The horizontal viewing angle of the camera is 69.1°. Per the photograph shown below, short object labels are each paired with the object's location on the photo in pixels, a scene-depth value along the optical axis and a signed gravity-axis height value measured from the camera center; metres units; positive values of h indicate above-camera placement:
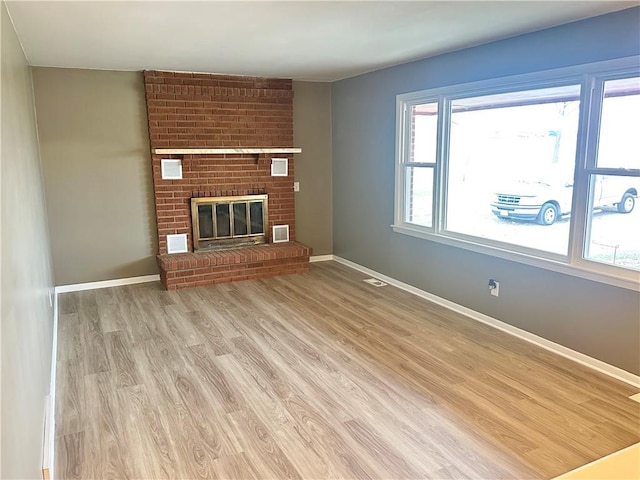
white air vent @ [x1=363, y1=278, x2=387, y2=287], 5.18 -1.34
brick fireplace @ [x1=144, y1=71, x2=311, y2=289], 5.14 +0.07
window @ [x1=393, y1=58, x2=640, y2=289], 2.98 -0.05
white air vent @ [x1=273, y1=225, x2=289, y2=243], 5.98 -0.89
